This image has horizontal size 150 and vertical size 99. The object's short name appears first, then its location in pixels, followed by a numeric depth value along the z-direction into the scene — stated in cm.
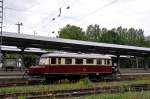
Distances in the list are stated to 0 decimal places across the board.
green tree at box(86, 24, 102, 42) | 7737
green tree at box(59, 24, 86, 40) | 5283
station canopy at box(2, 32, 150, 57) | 2011
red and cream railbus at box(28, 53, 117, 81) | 1480
